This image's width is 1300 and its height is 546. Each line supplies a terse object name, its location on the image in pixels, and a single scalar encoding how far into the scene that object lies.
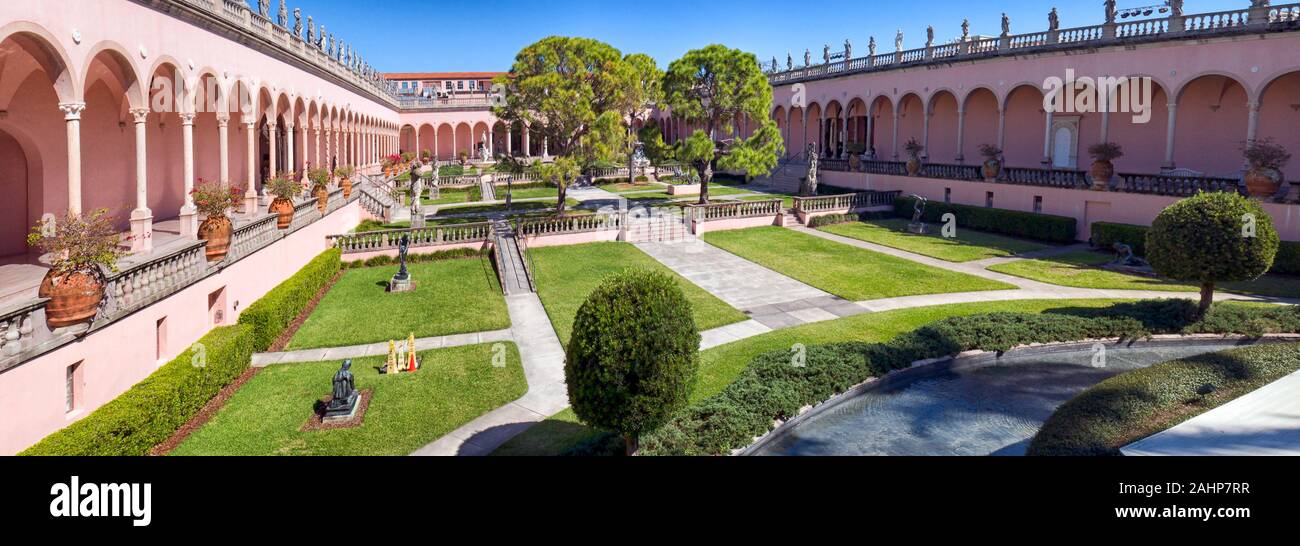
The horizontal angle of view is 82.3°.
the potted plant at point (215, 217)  15.99
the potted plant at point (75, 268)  10.33
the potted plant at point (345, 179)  33.19
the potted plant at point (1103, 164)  30.42
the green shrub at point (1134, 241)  24.06
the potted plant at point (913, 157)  40.47
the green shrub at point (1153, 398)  10.12
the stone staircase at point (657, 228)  32.62
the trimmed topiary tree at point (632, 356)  9.48
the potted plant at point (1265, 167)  25.39
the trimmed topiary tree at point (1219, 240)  17.28
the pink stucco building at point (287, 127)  12.98
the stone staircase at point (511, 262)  24.28
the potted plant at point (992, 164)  35.78
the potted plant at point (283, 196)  21.58
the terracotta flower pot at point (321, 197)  27.13
